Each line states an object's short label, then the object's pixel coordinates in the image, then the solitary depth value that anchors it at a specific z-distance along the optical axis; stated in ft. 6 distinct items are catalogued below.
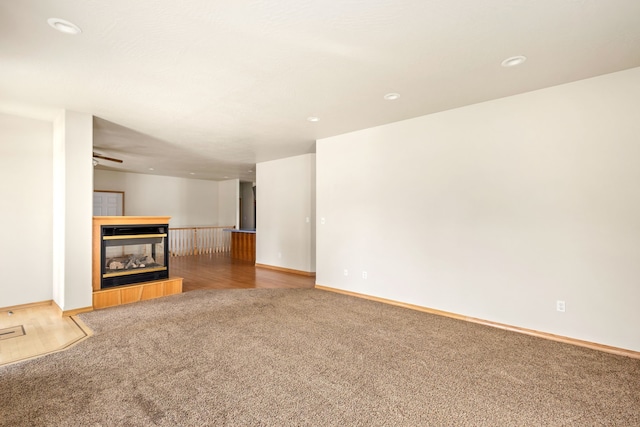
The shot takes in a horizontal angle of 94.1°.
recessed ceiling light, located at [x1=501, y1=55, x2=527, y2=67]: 8.30
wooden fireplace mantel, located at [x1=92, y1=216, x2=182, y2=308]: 13.34
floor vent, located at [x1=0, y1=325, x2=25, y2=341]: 10.23
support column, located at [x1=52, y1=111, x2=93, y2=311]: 12.21
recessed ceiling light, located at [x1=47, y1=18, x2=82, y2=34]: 6.66
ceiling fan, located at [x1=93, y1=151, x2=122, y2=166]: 20.38
